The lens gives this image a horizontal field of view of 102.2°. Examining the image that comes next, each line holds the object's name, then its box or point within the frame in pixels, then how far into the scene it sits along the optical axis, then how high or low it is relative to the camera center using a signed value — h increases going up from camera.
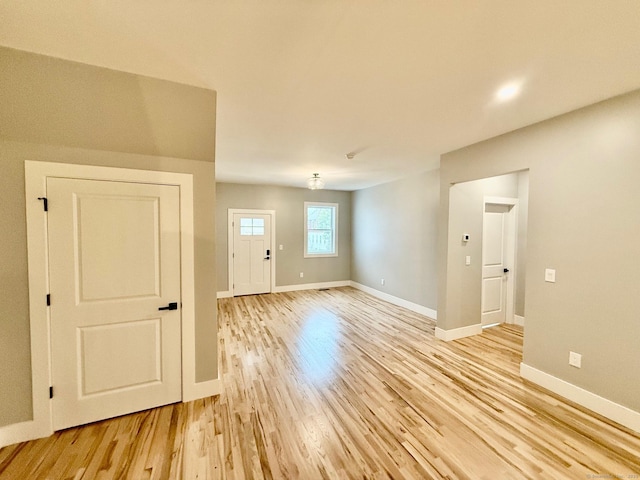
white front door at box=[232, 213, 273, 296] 6.25 -0.51
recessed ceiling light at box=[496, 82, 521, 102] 1.98 +1.14
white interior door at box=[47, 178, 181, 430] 1.99 -0.54
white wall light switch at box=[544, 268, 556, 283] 2.55 -0.41
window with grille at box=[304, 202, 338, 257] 7.00 +0.11
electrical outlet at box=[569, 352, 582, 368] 2.36 -1.15
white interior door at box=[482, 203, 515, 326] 4.26 -0.45
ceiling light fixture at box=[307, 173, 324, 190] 4.84 +0.96
